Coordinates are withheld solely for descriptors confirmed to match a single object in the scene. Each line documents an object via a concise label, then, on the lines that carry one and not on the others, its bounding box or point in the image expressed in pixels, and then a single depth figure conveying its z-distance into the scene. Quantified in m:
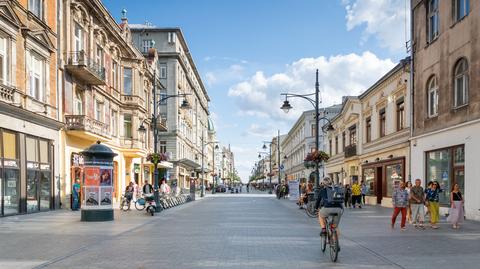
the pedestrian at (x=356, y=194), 27.97
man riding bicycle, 10.02
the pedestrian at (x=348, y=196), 28.46
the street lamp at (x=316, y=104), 24.69
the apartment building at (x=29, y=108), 19.41
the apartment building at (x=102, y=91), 25.98
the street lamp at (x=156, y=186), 23.30
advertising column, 18.09
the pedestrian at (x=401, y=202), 15.47
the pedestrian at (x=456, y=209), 15.70
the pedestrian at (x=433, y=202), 16.22
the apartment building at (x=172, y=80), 59.84
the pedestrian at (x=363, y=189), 31.53
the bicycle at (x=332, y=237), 9.42
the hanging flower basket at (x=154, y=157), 25.08
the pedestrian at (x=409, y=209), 16.66
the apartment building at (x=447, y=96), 18.72
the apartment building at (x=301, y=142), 64.94
